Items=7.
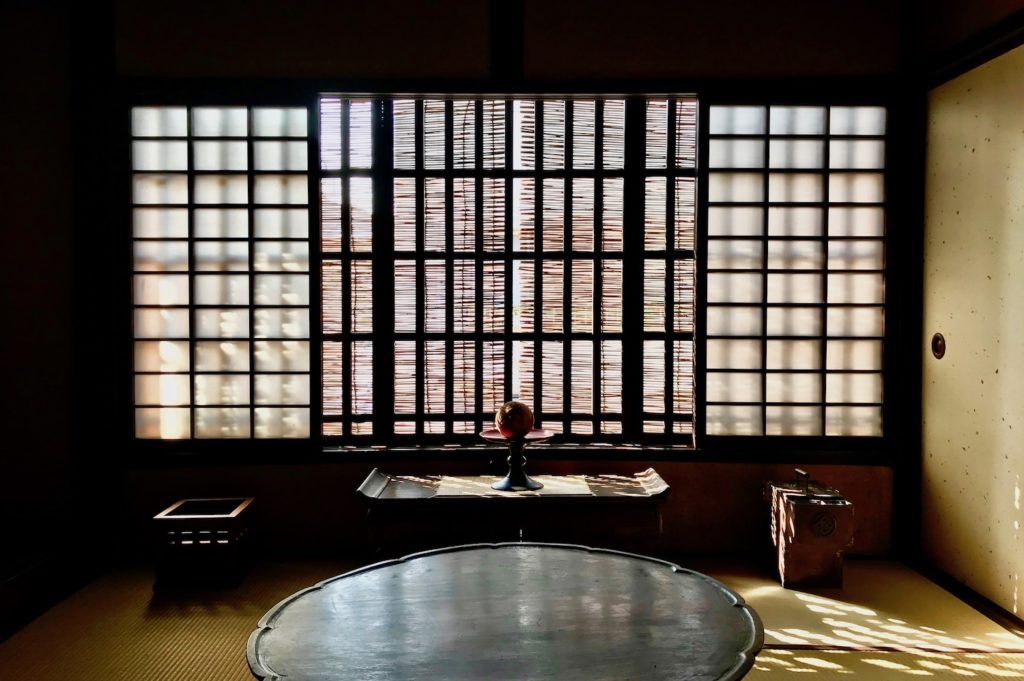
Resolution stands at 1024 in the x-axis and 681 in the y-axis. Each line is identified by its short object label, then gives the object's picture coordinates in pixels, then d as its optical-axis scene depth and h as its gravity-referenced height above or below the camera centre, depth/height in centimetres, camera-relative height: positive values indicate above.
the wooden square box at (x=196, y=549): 375 -120
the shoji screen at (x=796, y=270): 426 +42
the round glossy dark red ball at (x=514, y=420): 370 -47
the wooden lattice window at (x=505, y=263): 434 +46
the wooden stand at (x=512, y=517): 358 -97
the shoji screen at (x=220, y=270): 425 +39
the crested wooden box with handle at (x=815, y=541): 378 -113
